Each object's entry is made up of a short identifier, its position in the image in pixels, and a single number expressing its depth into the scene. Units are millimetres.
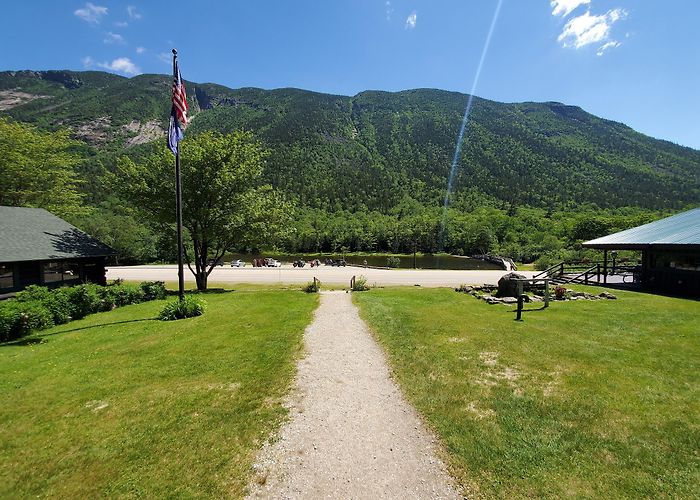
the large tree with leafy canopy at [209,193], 23844
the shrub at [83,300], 15272
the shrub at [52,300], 14016
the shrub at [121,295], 17298
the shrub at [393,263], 55209
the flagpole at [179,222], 13781
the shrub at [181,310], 14788
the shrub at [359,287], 25431
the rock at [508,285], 18261
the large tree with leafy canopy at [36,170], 29422
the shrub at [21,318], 12109
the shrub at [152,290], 20156
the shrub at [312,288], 23797
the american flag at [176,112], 13711
